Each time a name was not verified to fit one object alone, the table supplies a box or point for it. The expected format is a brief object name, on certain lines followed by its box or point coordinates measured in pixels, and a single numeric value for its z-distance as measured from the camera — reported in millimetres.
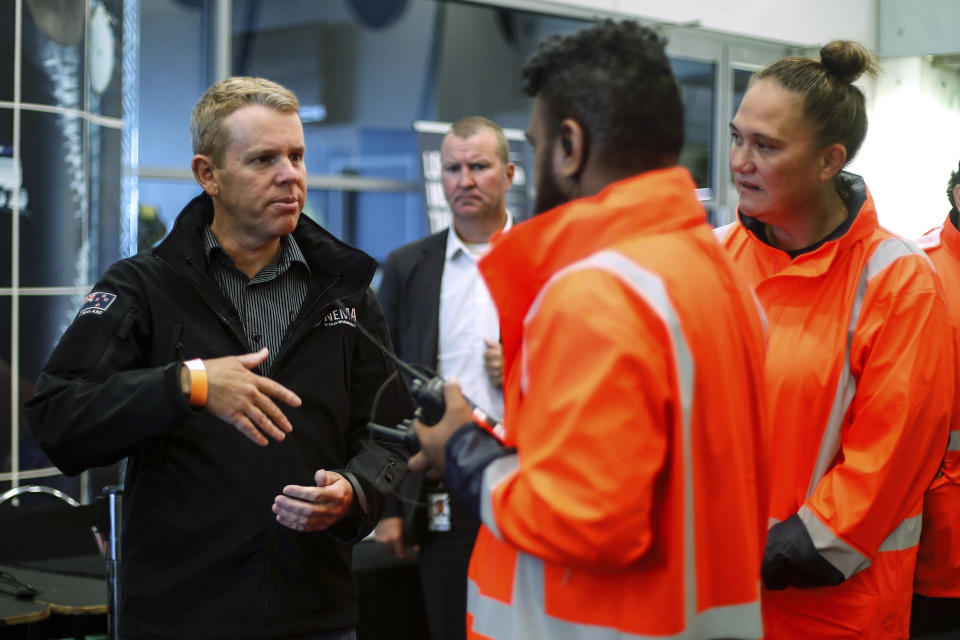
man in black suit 3189
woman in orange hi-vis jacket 1840
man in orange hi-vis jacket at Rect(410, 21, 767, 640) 1222
